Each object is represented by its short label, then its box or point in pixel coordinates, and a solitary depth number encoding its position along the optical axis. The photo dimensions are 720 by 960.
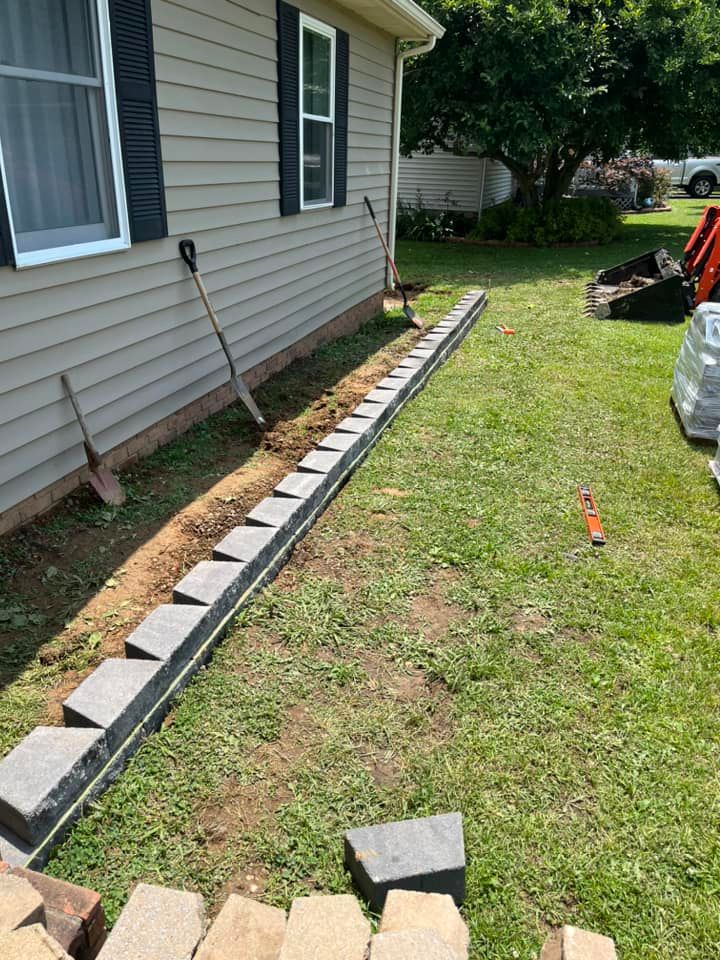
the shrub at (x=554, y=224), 14.83
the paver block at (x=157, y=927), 1.53
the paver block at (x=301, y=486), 3.65
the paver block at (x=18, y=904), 1.41
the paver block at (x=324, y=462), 3.95
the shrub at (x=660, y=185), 21.83
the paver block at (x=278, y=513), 3.37
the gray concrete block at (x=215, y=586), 2.77
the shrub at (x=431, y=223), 15.88
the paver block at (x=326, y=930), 1.49
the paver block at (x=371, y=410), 4.81
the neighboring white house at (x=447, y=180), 17.56
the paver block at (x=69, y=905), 1.59
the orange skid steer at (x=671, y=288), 8.04
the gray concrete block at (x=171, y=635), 2.47
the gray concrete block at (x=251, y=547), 3.07
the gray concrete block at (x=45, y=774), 1.89
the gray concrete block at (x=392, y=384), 5.39
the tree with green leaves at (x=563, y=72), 11.90
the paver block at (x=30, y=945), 1.30
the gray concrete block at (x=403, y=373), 5.68
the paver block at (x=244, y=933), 1.55
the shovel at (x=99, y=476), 3.53
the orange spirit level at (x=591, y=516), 3.57
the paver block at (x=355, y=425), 4.54
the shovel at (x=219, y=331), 4.30
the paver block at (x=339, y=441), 4.27
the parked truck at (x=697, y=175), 24.86
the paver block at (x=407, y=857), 1.81
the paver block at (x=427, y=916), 1.56
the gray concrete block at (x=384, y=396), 5.12
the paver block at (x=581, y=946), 1.56
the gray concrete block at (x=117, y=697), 2.18
